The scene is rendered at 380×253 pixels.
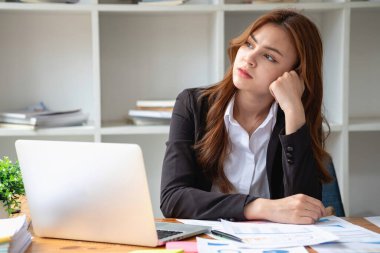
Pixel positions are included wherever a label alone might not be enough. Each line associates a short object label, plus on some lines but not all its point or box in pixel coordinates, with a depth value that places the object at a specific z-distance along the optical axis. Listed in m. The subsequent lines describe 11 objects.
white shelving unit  2.89
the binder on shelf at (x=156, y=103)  2.86
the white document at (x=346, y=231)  1.83
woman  2.20
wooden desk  1.80
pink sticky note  1.77
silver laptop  1.79
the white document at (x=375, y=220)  1.98
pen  1.81
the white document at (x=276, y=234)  1.79
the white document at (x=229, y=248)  1.75
